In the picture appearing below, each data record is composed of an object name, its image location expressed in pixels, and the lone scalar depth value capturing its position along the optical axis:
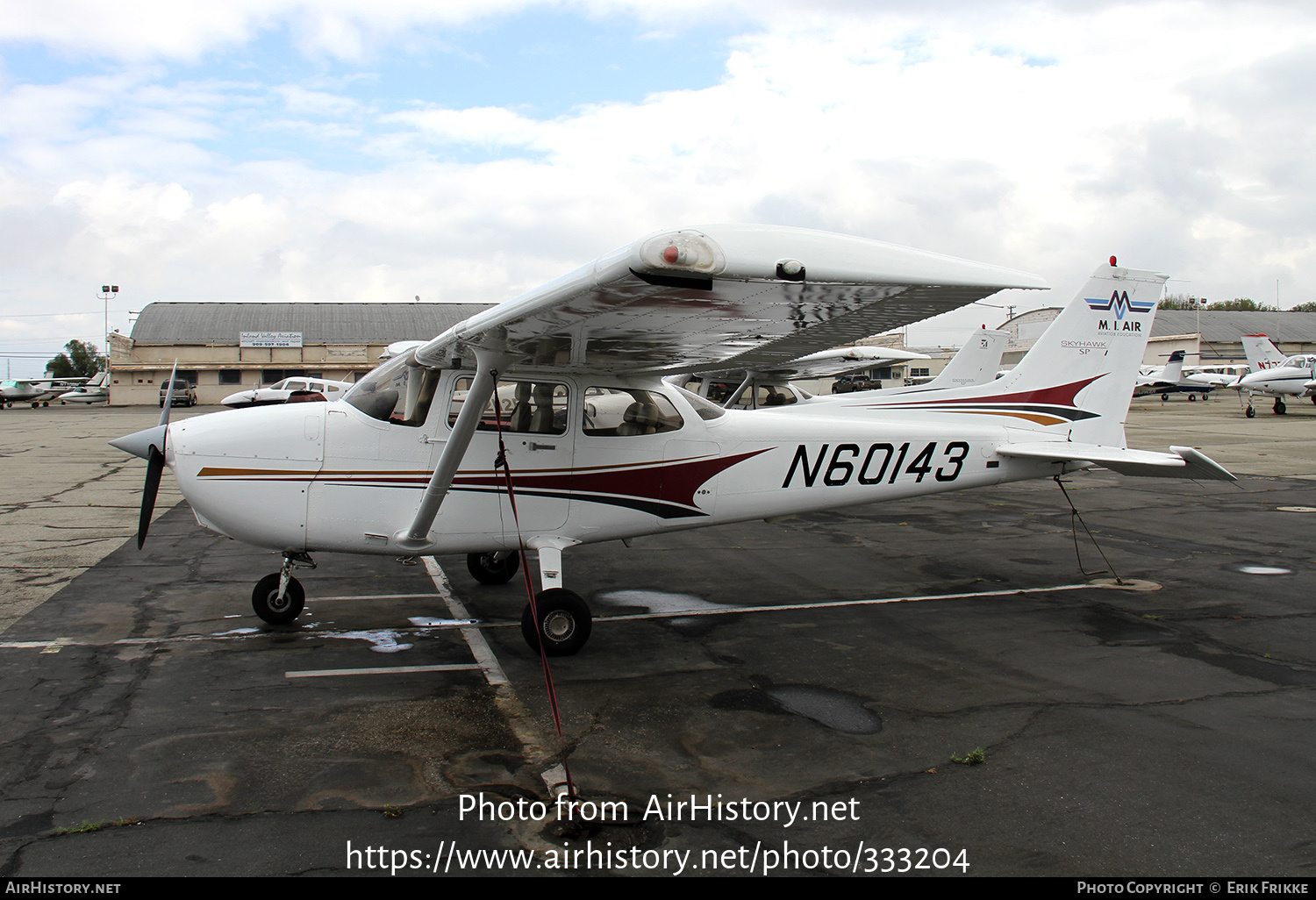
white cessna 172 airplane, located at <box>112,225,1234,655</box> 5.32
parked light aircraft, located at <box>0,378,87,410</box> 54.38
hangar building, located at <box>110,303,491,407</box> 59.84
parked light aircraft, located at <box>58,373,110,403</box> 56.84
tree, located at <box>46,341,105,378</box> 116.38
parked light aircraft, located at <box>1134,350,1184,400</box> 46.00
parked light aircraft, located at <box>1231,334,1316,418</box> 35.44
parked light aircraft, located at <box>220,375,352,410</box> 31.02
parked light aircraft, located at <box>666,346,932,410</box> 17.11
